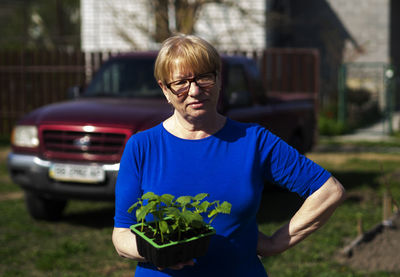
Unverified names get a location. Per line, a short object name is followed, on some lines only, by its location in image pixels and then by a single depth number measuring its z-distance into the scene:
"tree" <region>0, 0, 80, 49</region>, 36.28
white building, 20.31
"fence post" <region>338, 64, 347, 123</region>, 17.83
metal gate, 18.36
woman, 2.33
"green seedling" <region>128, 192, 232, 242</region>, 2.07
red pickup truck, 6.43
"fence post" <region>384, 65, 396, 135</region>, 17.35
